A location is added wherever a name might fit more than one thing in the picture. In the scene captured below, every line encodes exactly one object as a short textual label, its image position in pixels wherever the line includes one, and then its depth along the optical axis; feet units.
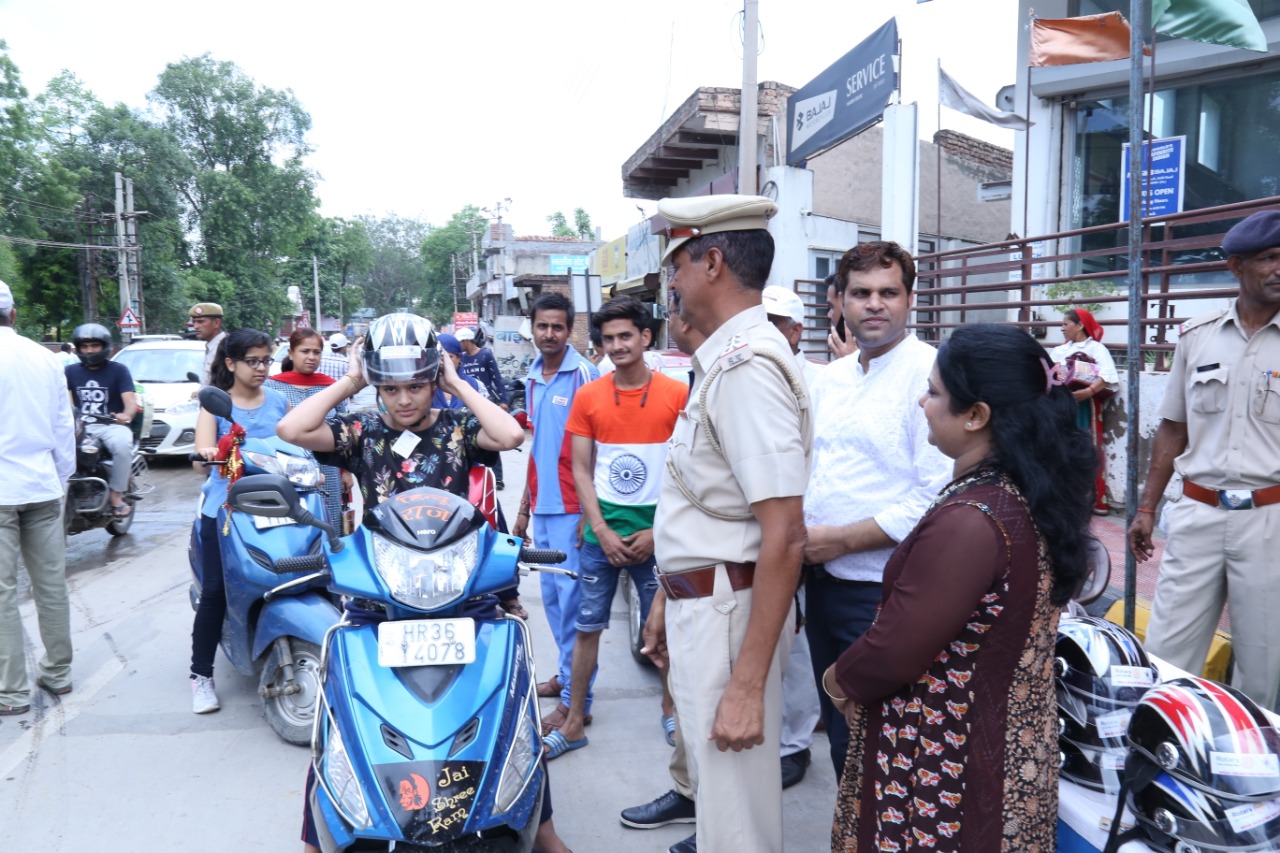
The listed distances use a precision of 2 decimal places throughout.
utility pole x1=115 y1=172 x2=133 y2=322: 101.35
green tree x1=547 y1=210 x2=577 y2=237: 267.96
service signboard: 35.70
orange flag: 26.58
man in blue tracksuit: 13.73
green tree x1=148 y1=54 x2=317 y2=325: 129.80
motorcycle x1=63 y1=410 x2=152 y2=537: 23.65
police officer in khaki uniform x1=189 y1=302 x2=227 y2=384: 22.62
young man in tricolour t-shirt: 12.42
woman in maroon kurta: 5.56
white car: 38.45
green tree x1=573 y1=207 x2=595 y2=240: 259.60
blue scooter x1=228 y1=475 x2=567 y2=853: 6.98
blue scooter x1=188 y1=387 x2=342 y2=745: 12.83
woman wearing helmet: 10.01
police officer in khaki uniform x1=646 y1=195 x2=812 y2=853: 6.37
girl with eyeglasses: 14.14
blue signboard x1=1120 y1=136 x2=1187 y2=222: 28.30
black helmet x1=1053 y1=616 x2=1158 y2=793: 7.28
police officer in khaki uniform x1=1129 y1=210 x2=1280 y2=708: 9.33
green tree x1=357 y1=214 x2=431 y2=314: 286.46
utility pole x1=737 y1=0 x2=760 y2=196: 34.65
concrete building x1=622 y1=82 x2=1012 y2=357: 51.26
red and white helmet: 5.83
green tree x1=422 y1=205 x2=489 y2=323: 244.42
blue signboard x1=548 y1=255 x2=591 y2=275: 129.08
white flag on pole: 35.24
